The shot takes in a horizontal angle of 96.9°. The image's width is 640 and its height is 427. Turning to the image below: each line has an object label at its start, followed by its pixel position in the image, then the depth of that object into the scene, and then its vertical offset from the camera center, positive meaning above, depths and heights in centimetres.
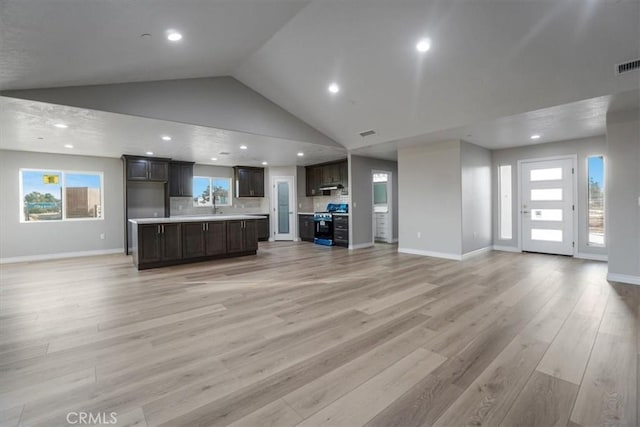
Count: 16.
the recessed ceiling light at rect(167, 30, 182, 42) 291 +185
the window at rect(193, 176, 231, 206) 832 +62
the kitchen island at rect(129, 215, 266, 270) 514 -55
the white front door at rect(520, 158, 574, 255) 573 +5
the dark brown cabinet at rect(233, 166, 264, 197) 864 +93
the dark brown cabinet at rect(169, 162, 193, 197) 749 +88
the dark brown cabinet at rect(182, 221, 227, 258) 556 -56
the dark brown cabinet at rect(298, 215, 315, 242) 862 -53
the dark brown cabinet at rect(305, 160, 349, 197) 799 +102
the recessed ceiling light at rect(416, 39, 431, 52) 329 +194
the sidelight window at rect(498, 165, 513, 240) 648 +15
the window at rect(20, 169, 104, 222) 618 +40
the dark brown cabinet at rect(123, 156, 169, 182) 673 +106
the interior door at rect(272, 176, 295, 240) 905 +12
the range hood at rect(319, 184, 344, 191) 805 +68
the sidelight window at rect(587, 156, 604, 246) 537 +16
